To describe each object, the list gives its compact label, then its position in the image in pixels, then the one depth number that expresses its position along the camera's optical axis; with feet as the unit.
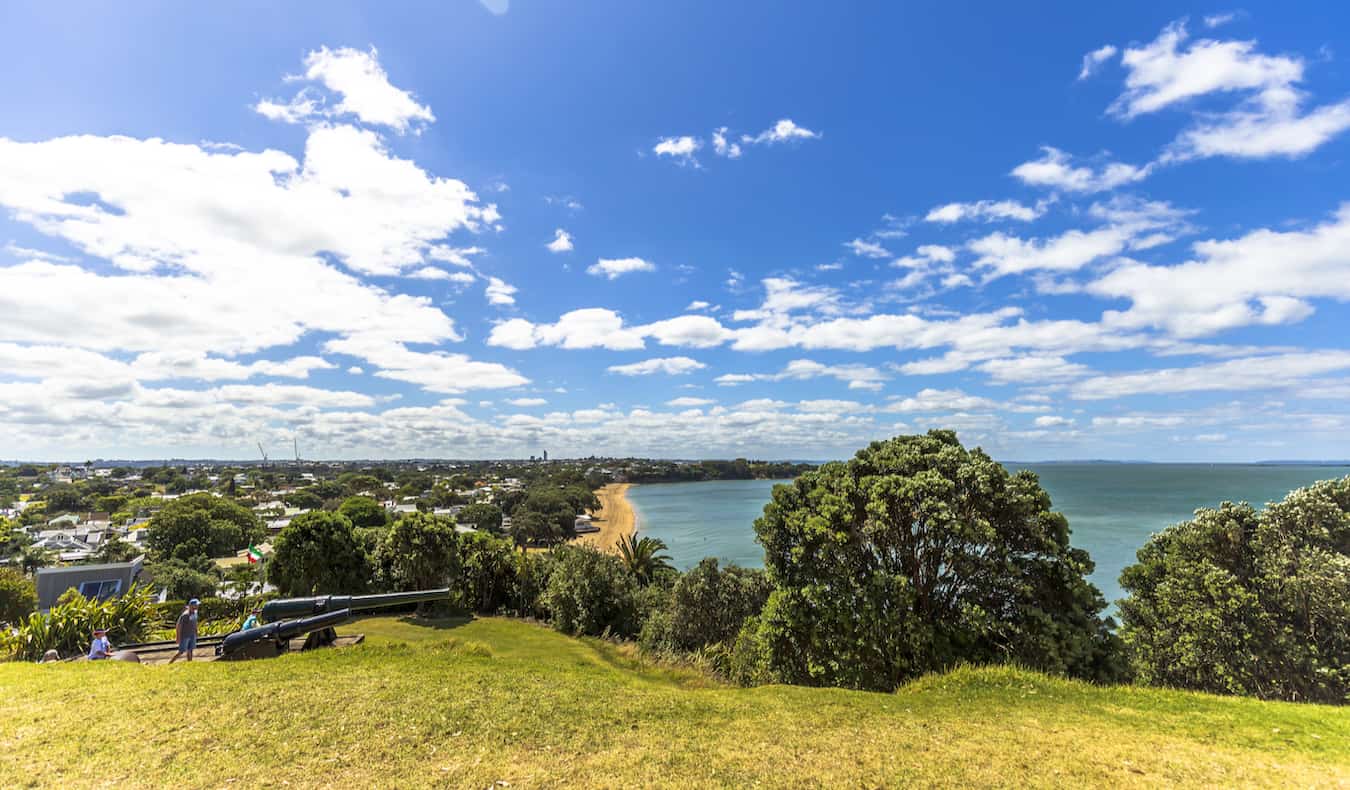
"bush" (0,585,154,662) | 42.78
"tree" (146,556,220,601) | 134.92
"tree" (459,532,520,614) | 104.47
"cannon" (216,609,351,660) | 42.06
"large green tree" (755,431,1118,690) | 43.21
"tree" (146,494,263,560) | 200.63
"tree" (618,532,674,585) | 107.86
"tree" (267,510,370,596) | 102.42
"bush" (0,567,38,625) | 73.31
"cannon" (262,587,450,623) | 48.58
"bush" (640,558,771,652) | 78.07
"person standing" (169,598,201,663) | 42.47
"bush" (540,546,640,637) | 89.71
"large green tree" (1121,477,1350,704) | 42.01
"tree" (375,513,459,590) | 100.83
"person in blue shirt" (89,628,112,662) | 40.45
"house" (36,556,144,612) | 89.30
